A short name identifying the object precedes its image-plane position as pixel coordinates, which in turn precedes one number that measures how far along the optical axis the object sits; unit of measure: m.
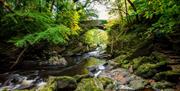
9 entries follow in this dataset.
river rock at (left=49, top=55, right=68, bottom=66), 7.26
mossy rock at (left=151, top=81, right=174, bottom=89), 3.82
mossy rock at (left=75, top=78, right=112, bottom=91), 3.60
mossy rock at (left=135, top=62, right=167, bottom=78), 4.45
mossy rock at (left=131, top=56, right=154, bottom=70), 5.02
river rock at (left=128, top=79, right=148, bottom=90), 4.00
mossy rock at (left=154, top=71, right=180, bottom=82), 3.97
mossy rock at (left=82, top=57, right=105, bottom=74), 6.78
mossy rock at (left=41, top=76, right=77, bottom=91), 3.63
